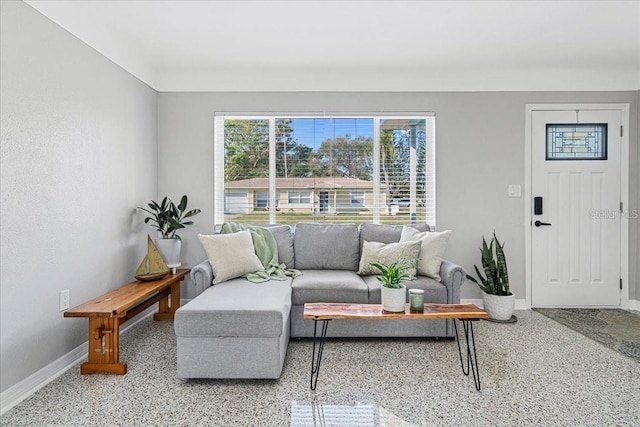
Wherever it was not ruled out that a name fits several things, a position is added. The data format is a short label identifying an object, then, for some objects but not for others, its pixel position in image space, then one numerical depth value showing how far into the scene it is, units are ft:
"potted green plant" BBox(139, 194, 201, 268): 10.72
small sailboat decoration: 10.05
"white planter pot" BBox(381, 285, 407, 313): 7.26
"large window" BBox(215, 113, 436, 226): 12.43
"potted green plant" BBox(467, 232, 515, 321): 10.85
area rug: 9.11
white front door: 12.16
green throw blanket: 10.09
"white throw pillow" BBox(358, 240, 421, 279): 10.09
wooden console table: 7.47
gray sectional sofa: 7.11
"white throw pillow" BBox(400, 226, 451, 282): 10.01
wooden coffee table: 7.06
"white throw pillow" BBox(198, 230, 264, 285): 9.72
